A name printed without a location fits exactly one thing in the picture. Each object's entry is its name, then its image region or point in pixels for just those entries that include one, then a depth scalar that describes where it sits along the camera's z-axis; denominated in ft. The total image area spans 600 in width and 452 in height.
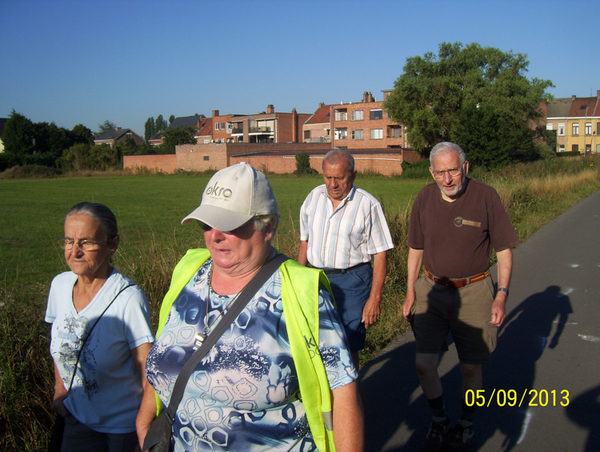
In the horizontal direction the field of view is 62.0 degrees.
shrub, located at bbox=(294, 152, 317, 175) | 186.60
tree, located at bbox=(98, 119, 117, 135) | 555.08
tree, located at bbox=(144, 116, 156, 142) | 569.64
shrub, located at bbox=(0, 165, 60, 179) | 193.67
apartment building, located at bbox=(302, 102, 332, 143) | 299.17
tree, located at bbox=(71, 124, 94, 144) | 308.19
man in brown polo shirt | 11.37
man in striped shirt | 13.28
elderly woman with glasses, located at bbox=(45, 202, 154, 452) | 8.09
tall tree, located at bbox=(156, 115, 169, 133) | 575.79
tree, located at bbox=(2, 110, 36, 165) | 261.85
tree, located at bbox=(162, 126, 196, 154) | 319.47
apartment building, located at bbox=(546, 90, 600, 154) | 258.78
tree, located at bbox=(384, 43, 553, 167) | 170.71
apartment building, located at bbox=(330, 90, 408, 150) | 249.75
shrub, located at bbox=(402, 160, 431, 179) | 161.79
